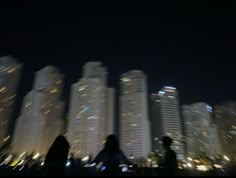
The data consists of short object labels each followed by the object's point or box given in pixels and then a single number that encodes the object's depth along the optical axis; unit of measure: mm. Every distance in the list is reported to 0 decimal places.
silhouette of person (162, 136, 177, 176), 4246
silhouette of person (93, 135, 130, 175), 3979
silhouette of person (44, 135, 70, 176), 3838
